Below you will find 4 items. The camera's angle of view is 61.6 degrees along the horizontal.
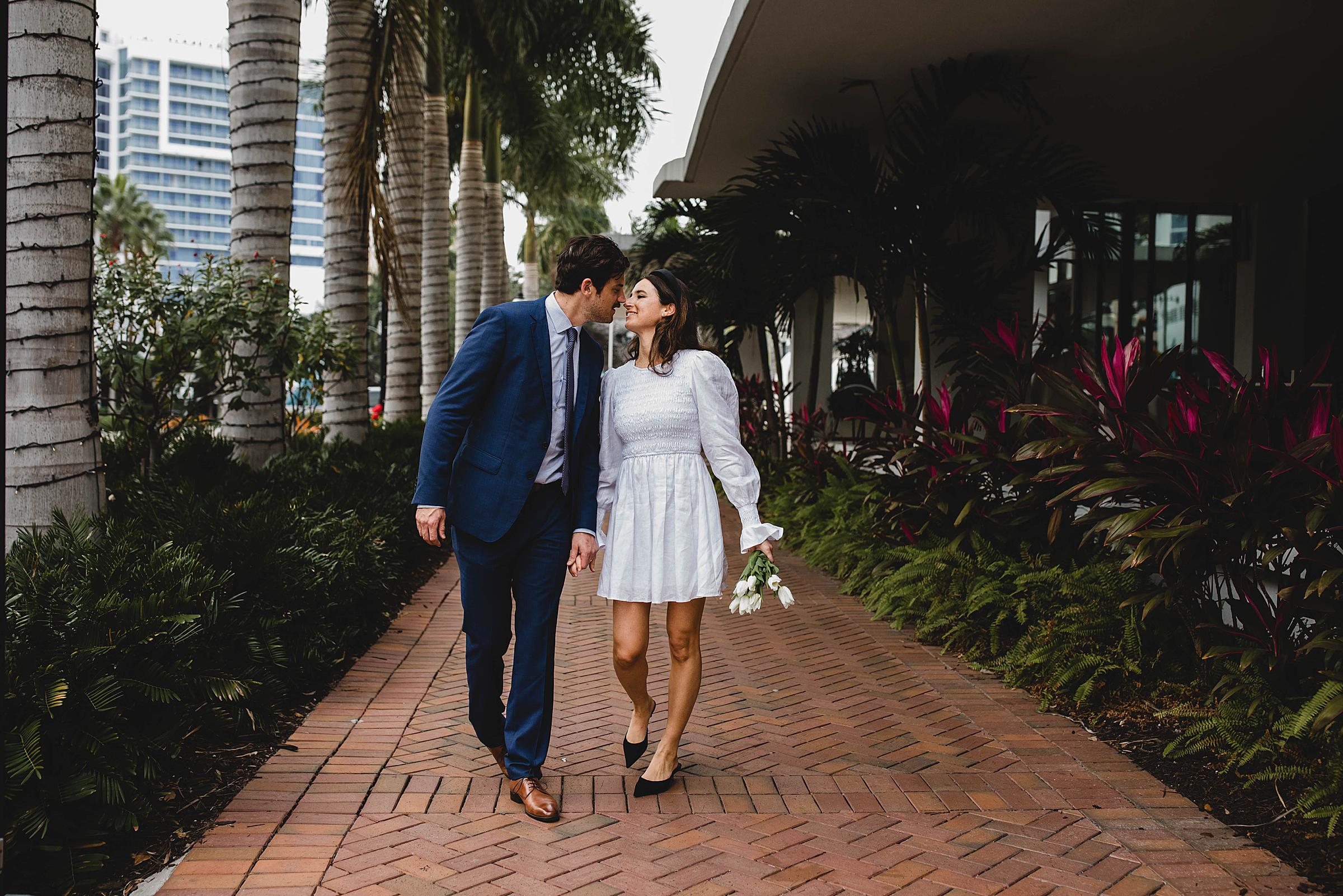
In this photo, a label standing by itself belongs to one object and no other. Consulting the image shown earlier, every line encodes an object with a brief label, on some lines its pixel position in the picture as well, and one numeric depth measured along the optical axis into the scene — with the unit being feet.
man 11.96
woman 12.55
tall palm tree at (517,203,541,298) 125.49
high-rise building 578.25
